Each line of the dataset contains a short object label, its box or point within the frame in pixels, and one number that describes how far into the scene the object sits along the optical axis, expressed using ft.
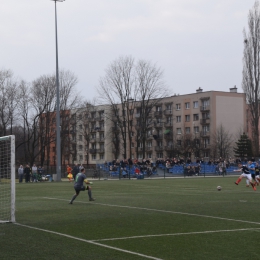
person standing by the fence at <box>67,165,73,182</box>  164.55
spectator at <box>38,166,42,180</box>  167.81
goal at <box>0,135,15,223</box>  47.73
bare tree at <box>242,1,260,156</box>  224.12
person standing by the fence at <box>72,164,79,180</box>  159.06
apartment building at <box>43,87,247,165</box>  302.45
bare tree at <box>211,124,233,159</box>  295.07
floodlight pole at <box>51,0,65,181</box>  153.79
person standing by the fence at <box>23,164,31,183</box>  161.86
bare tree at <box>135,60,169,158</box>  253.85
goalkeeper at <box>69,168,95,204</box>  66.13
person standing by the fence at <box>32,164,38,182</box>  164.43
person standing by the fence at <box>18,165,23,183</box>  156.88
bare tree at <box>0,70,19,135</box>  219.61
